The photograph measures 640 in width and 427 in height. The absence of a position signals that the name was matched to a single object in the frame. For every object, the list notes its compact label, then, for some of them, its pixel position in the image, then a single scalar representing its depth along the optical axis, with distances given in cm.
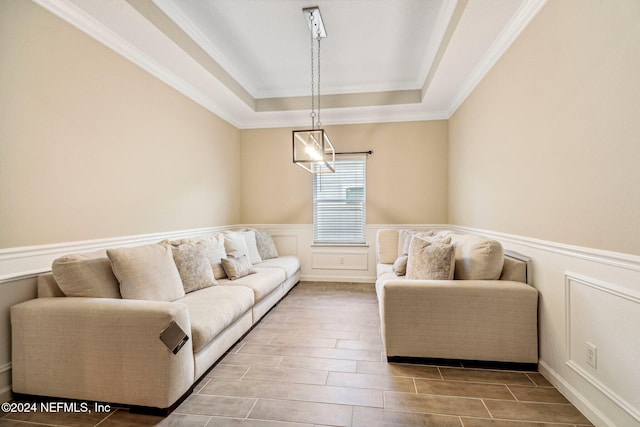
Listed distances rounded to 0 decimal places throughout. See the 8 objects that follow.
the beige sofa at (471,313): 220
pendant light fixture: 278
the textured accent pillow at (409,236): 364
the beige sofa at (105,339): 172
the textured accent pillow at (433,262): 250
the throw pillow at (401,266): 325
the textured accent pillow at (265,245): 460
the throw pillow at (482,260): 238
